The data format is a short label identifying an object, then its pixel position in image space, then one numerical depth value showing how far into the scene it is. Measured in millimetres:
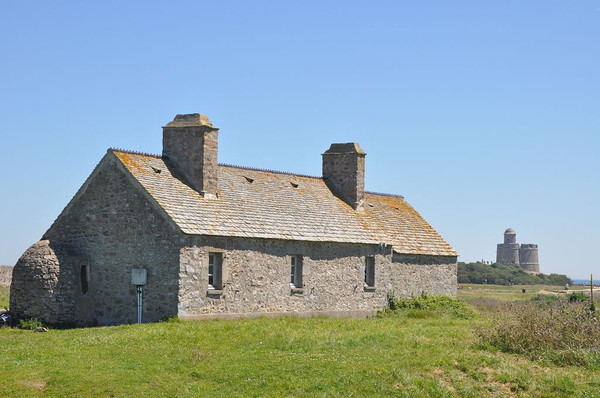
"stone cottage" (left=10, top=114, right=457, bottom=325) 25281
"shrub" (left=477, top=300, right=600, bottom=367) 17922
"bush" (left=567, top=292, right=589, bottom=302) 37084
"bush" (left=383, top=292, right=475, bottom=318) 31953
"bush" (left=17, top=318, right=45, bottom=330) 25230
